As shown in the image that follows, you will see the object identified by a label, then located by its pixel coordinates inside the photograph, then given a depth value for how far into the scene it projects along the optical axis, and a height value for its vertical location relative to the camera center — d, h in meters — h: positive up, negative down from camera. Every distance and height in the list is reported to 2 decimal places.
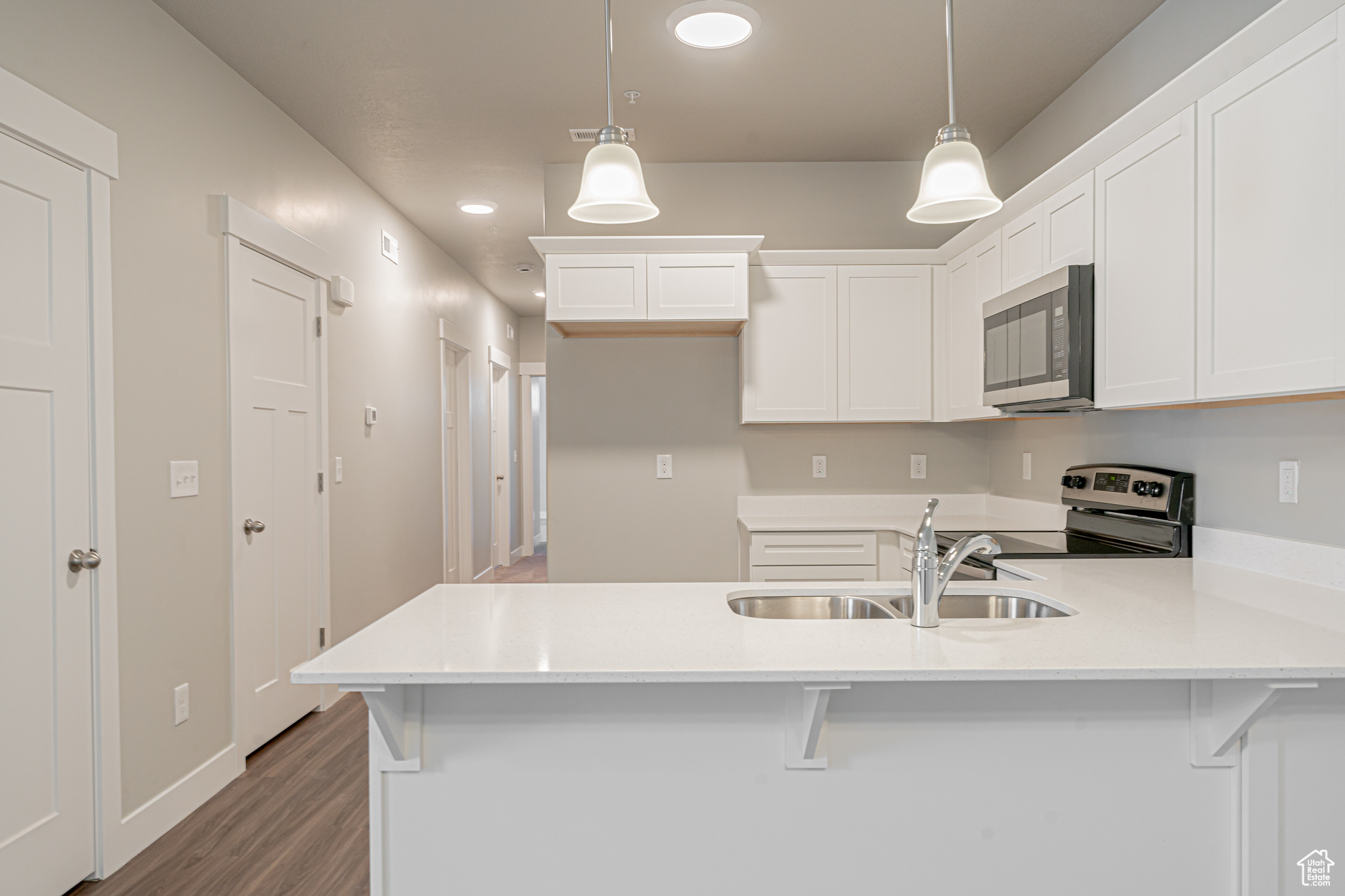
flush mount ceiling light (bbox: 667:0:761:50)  2.30 +1.31
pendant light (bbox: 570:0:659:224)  1.76 +0.64
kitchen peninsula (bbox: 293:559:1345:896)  1.46 -0.68
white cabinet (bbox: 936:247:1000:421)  3.08 +0.42
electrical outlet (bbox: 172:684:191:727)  2.48 -0.89
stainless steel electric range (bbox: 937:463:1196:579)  2.29 -0.27
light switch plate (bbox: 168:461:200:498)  2.47 -0.12
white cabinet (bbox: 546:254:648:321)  3.26 +0.69
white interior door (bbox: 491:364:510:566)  7.46 -0.27
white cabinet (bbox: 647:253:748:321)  3.27 +0.69
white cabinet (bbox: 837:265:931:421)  3.43 +0.46
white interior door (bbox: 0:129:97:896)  1.86 -0.22
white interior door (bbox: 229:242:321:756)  2.87 -0.18
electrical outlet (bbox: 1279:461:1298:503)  1.93 -0.12
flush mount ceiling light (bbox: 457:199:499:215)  4.42 +1.43
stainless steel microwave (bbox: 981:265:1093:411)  2.28 +0.32
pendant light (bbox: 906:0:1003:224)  1.71 +0.62
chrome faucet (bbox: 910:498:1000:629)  1.54 -0.27
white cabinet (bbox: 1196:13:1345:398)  1.49 +0.47
